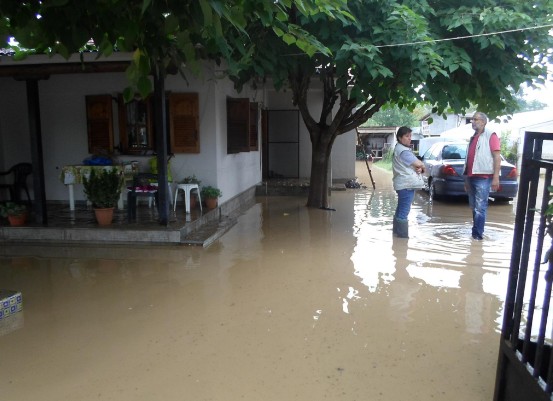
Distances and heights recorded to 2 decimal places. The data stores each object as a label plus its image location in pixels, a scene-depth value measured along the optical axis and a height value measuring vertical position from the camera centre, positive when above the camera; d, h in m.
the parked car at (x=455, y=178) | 9.91 -0.97
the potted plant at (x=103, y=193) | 6.62 -0.93
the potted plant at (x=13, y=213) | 6.65 -1.24
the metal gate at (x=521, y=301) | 2.30 -0.91
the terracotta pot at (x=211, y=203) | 8.15 -1.29
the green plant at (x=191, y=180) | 8.06 -0.89
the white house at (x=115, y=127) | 8.19 +0.02
